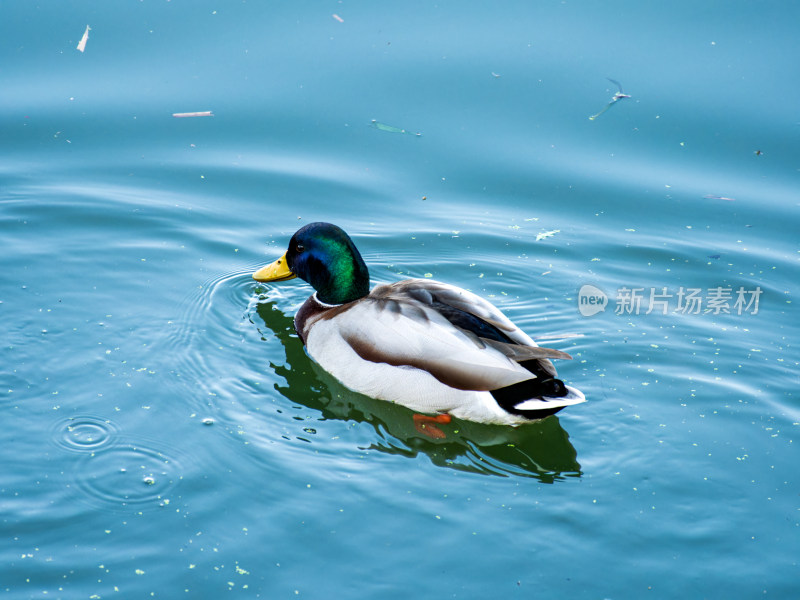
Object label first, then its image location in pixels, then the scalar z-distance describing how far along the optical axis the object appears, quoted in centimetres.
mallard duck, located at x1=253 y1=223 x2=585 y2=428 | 1130
